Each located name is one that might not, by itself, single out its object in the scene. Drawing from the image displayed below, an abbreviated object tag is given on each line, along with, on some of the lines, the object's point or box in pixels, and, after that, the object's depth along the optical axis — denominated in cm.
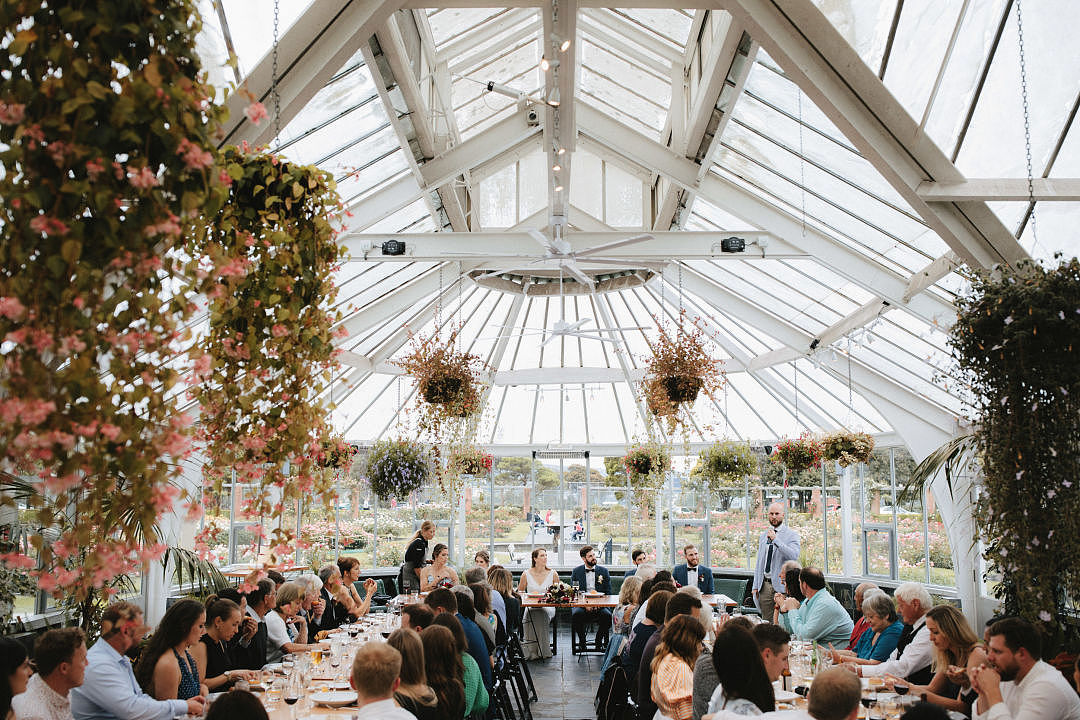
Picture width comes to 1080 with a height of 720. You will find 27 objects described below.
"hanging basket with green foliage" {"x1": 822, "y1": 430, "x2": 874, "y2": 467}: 1030
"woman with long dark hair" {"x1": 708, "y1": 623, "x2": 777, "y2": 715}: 390
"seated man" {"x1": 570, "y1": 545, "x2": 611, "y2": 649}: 1217
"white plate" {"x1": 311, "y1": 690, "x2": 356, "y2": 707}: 495
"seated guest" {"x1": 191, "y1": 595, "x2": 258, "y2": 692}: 555
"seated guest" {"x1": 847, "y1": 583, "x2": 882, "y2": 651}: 708
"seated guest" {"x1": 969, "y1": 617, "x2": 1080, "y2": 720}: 411
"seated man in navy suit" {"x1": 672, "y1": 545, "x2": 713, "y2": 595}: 1135
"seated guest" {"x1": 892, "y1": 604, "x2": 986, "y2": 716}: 512
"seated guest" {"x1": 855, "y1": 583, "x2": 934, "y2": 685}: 572
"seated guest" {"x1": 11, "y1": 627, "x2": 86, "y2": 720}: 408
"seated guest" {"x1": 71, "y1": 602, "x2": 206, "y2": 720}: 450
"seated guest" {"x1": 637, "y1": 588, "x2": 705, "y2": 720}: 549
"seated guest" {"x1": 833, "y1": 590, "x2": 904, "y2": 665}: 637
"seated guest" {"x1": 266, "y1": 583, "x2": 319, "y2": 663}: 678
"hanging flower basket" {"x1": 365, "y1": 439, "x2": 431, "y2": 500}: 1149
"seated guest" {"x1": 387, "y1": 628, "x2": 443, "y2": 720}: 437
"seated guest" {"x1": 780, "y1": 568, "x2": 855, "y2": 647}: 734
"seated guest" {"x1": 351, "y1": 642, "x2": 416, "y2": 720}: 385
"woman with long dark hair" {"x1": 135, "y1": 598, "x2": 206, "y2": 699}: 484
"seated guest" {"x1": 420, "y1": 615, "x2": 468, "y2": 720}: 475
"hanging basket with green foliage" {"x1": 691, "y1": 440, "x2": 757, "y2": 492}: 1255
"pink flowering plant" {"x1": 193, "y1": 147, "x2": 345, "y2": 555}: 274
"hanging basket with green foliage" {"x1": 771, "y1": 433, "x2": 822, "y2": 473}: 1118
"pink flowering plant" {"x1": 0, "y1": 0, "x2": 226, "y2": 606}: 165
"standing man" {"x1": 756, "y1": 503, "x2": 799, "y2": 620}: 1058
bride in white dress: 1174
